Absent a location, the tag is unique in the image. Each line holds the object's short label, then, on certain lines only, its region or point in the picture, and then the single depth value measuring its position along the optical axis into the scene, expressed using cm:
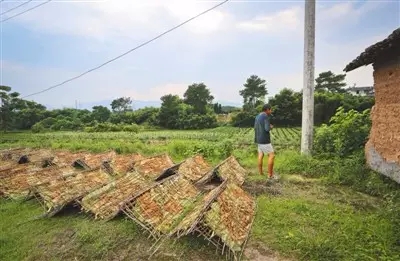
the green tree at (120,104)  8300
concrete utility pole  964
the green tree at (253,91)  6159
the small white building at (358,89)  5877
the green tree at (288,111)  3781
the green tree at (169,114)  5181
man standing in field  773
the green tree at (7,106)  4316
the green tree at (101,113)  6134
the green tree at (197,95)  6281
